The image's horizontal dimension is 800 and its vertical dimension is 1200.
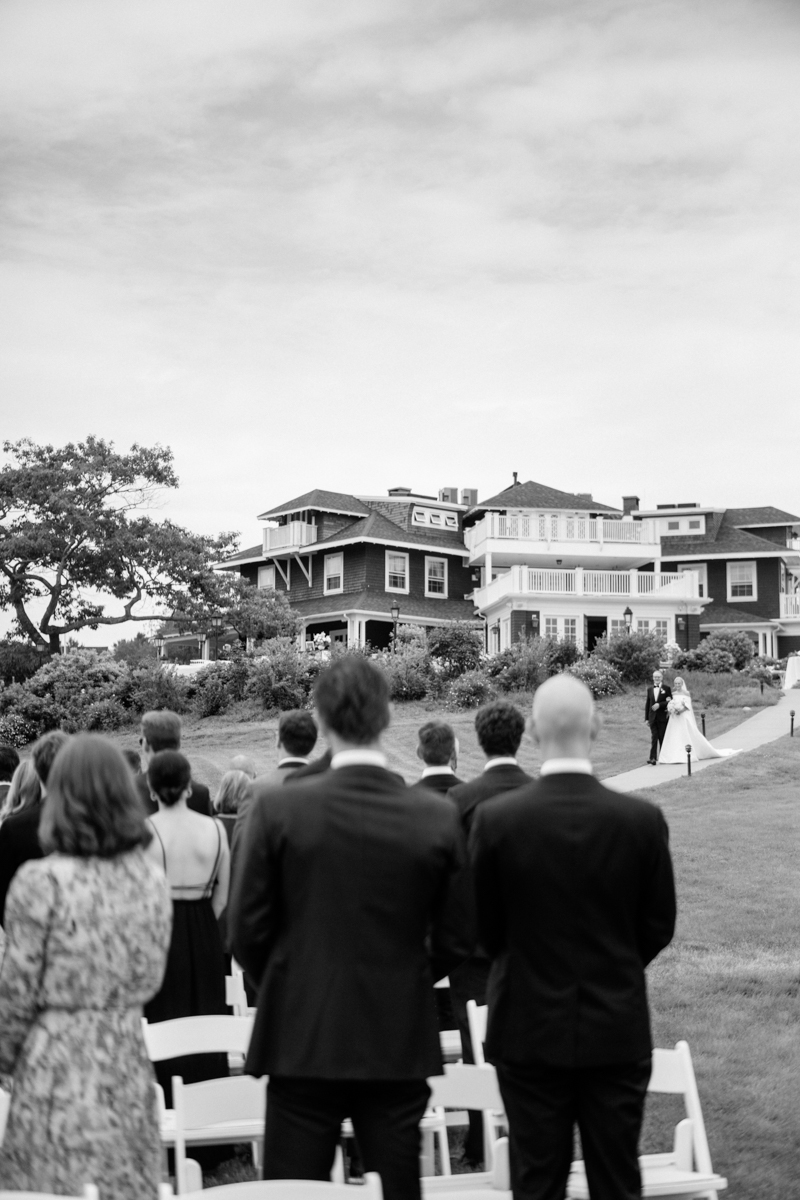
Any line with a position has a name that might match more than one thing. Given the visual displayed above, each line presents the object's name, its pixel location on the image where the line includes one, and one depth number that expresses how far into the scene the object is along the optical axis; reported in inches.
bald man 162.9
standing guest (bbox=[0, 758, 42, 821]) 269.4
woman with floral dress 152.4
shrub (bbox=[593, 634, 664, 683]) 1497.3
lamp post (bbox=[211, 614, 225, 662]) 1624.0
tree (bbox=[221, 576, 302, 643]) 1628.9
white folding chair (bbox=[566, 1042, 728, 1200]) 183.8
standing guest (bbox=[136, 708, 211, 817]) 283.0
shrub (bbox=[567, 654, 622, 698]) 1417.3
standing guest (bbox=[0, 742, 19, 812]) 308.8
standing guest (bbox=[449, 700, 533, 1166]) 244.6
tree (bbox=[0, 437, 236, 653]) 1576.0
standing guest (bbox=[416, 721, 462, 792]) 269.6
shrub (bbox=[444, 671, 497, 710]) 1373.0
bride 1011.9
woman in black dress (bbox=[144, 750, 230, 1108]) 249.6
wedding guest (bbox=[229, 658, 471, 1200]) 152.6
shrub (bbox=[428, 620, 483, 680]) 1475.1
